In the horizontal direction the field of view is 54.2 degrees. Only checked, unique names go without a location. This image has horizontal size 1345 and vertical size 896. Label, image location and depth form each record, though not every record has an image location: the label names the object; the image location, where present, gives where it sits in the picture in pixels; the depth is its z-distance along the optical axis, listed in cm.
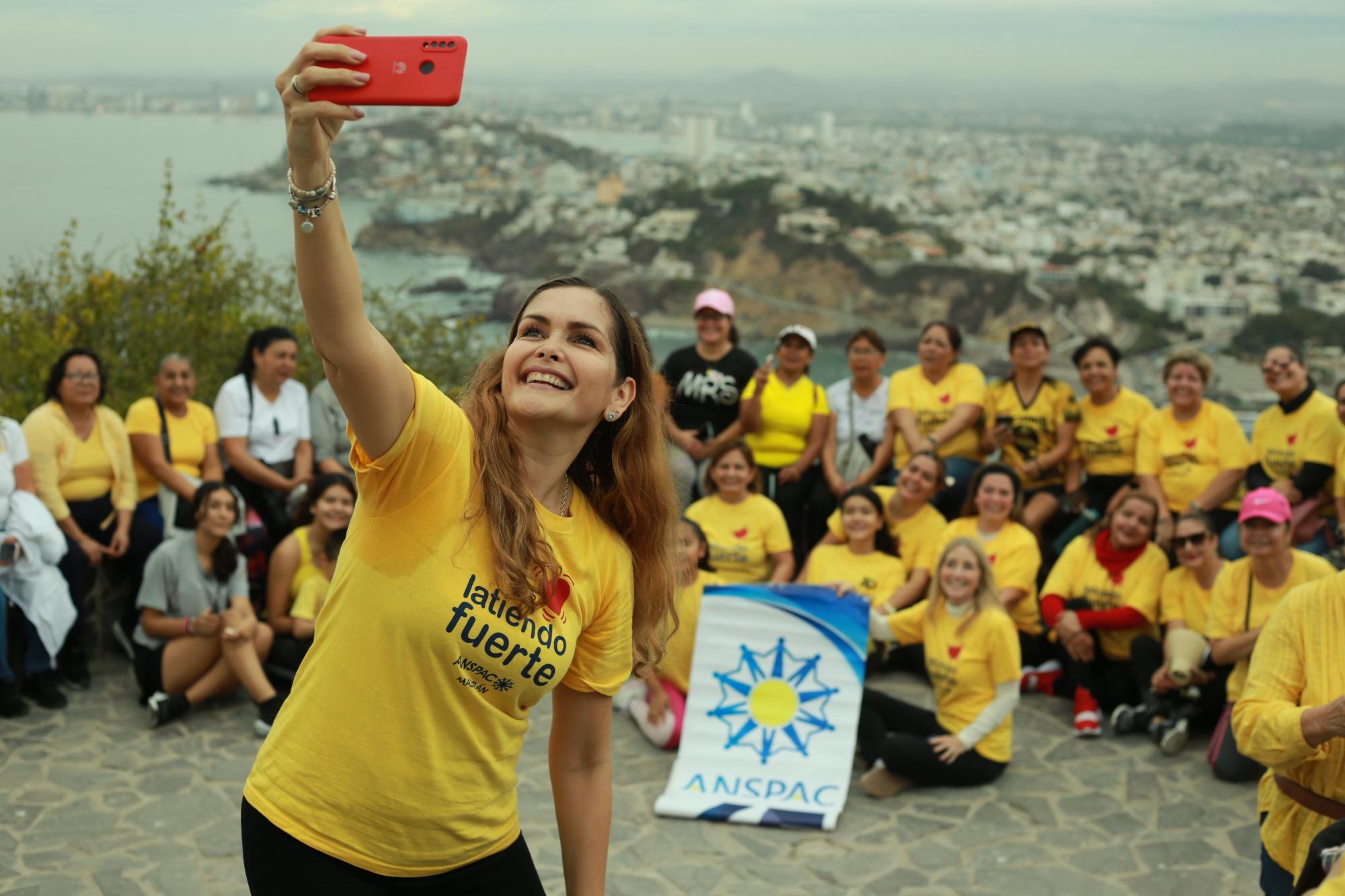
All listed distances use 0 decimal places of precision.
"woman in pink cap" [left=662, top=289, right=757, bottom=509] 791
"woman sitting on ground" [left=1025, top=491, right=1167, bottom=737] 669
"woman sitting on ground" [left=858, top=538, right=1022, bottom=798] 596
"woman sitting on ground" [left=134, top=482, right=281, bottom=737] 650
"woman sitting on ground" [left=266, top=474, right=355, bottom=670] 668
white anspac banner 589
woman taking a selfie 200
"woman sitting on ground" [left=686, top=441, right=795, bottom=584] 721
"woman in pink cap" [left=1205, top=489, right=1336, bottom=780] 559
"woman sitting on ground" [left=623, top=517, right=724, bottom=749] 643
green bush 962
